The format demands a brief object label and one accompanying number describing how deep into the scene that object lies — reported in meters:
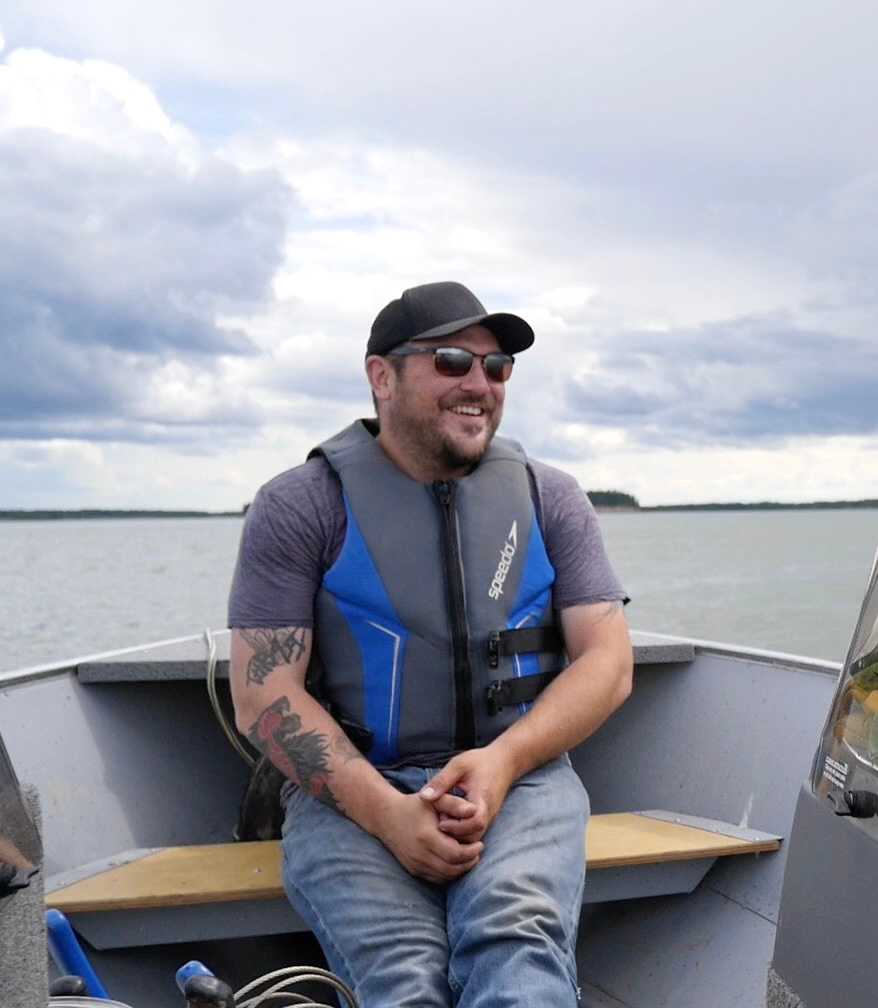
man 2.50
